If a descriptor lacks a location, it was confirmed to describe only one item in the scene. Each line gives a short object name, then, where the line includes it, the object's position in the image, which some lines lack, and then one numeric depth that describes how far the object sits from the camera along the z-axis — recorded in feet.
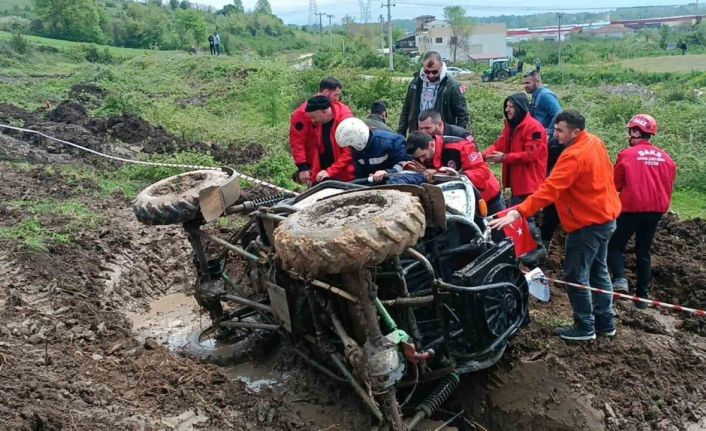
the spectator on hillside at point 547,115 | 23.43
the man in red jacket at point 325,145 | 19.26
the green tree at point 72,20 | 210.59
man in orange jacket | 15.81
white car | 147.54
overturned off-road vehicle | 11.22
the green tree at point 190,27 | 206.69
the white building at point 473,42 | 261.85
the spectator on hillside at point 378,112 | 26.49
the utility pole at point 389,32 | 135.98
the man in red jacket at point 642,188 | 18.98
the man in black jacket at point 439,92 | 23.67
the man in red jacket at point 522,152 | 21.22
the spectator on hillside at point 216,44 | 128.16
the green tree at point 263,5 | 446.60
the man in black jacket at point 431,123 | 19.08
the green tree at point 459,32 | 254.06
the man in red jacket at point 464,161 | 18.79
